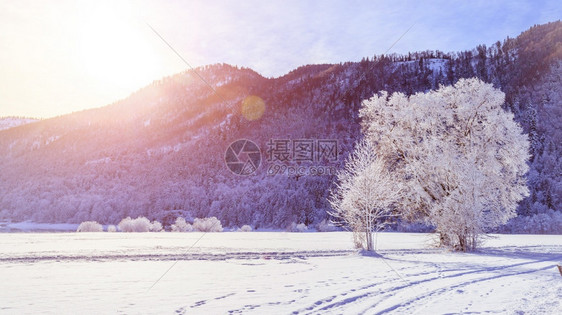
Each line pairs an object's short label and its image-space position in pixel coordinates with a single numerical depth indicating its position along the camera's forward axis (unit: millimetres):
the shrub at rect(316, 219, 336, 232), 78688
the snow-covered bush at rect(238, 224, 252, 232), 70000
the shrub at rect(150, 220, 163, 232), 64562
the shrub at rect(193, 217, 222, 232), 62875
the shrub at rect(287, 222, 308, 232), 77606
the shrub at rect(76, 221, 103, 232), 55938
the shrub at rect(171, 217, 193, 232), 65062
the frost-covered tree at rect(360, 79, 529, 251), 22755
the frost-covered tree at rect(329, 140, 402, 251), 22953
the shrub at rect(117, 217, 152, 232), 59219
